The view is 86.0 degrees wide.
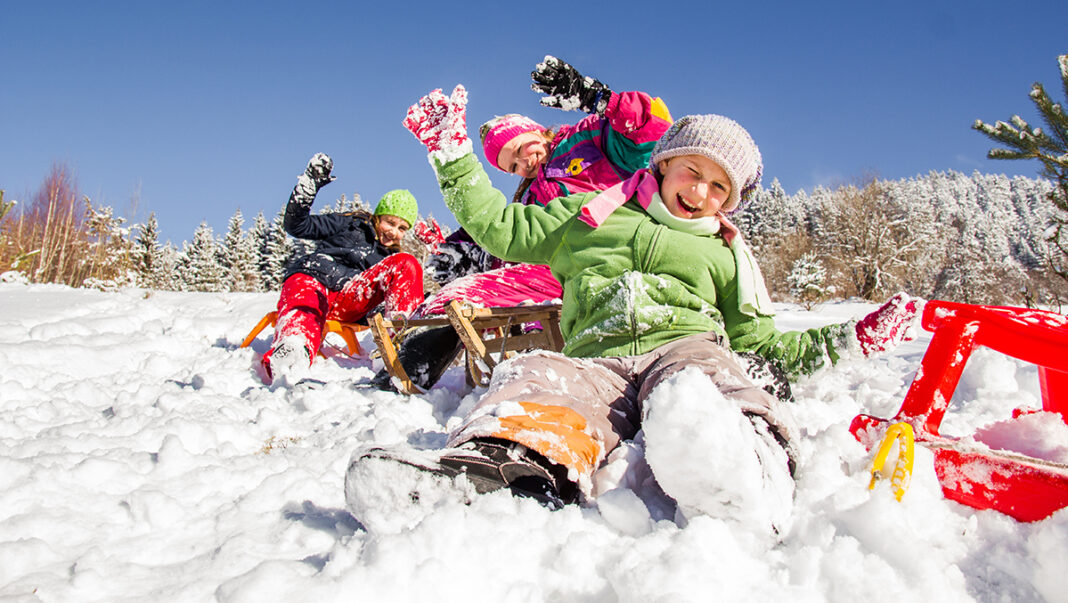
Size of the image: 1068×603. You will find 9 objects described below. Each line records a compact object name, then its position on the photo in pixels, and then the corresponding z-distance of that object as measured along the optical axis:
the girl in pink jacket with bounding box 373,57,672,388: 2.75
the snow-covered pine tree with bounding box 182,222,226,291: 34.38
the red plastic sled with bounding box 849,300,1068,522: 1.08
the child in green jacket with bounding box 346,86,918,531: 1.10
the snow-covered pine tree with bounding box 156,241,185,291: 21.07
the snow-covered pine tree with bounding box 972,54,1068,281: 5.35
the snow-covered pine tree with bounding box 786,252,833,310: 17.23
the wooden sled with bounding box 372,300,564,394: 2.78
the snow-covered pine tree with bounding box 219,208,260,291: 34.34
